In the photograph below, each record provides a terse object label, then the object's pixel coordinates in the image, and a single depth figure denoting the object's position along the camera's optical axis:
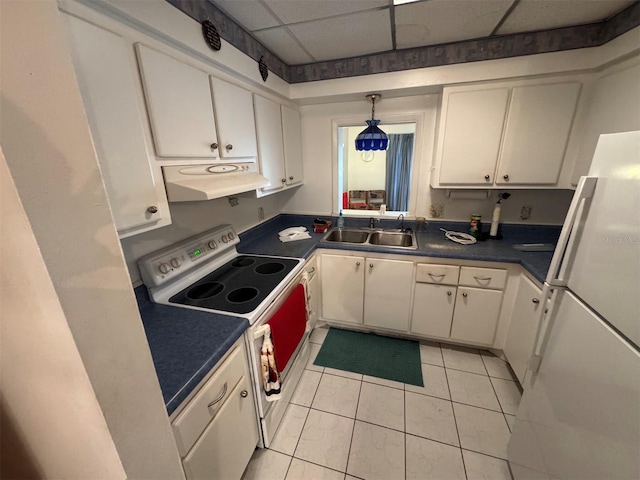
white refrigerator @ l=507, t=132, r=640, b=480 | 0.70
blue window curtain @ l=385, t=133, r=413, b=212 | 4.64
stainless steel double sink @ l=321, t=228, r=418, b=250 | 2.35
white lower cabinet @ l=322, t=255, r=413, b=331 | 2.07
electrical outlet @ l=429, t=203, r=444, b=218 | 2.35
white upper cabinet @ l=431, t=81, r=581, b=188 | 1.72
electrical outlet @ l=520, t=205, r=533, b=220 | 2.13
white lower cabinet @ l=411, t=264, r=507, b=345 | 1.88
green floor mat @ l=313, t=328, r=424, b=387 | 1.94
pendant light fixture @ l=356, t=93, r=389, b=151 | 2.09
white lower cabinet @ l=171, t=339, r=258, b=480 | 0.88
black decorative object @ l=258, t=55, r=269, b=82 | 1.70
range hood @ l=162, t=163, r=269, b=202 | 1.10
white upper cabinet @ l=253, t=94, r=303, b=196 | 1.75
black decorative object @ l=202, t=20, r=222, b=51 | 1.23
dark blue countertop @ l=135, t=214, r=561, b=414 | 0.90
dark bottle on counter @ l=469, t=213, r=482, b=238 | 2.12
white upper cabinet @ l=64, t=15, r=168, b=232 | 0.80
